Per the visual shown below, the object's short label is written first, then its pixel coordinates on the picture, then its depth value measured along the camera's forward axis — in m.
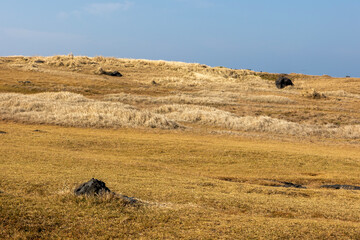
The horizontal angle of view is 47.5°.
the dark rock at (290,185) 20.50
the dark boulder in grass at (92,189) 11.93
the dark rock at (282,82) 88.44
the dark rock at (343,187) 20.57
